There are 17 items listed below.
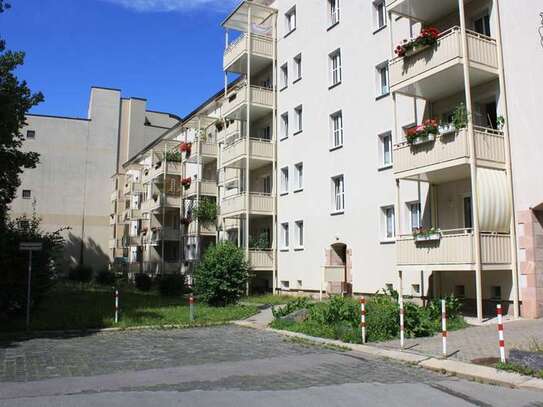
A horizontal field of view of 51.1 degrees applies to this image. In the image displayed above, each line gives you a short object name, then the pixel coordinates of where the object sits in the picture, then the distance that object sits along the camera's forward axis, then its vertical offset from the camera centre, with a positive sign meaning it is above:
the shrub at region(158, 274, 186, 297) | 31.36 -0.79
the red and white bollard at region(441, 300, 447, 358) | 10.73 -1.10
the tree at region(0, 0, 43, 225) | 19.78 +5.39
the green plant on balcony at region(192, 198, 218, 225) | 37.12 +3.92
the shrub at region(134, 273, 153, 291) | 39.53 -0.74
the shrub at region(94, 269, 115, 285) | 49.31 -0.54
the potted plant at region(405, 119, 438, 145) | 17.52 +4.29
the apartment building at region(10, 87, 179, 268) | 61.03 +11.59
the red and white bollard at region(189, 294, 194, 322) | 18.35 -1.32
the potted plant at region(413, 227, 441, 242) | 17.05 +1.11
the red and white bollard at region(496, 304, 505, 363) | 9.49 -1.14
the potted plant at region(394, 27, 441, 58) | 17.78 +7.29
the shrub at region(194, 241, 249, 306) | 22.47 -0.22
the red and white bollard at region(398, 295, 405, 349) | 11.98 -1.18
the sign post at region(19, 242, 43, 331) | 16.05 +0.65
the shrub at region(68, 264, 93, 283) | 52.97 -0.21
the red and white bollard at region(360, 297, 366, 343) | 12.74 -1.17
